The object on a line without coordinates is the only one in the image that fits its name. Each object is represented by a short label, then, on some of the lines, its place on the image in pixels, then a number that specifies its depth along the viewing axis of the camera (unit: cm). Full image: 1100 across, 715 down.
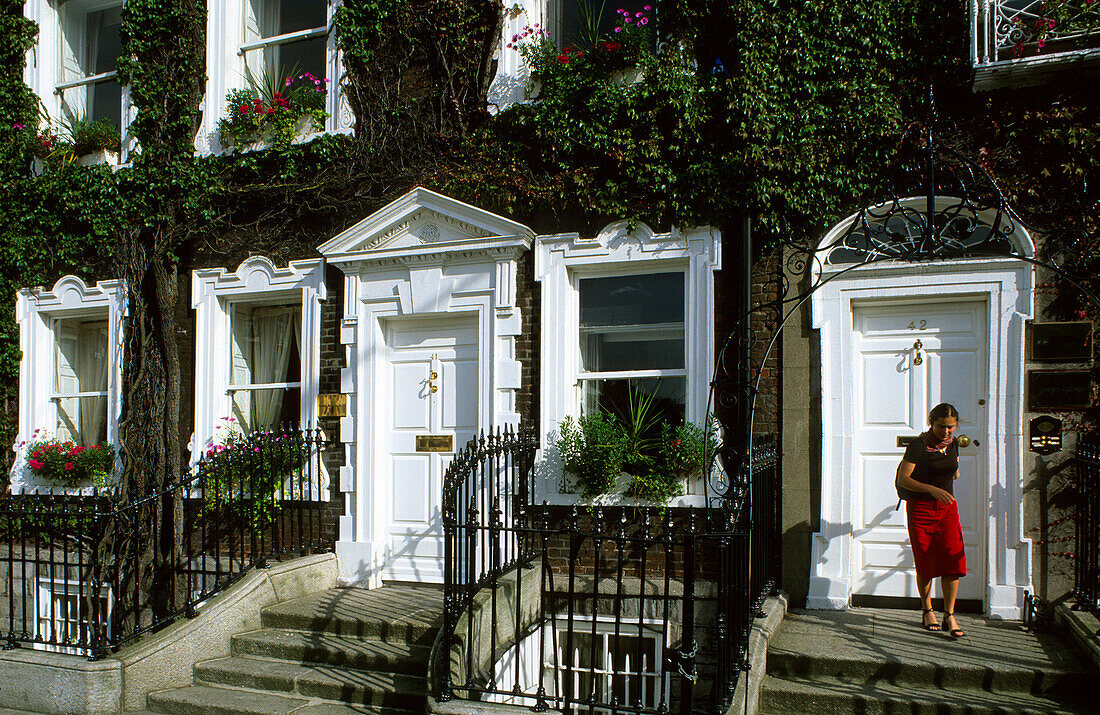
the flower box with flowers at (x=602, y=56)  741
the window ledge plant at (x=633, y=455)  688
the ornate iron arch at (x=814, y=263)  646
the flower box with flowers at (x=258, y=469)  723
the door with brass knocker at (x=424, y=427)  781
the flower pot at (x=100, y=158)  942
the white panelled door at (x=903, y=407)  655
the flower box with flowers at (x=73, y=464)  892
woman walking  579
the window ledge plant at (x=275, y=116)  859
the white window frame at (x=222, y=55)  904
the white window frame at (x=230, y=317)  836
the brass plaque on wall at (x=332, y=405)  813
